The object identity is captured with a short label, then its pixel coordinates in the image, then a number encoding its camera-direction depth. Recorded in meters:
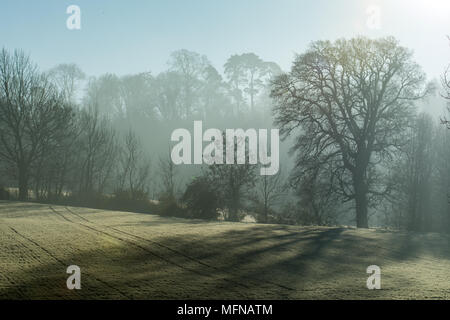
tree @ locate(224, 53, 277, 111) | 76.56
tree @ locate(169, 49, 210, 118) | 73.25
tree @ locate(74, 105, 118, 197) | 43.09
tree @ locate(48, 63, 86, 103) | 63.72
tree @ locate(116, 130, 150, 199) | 36.09
